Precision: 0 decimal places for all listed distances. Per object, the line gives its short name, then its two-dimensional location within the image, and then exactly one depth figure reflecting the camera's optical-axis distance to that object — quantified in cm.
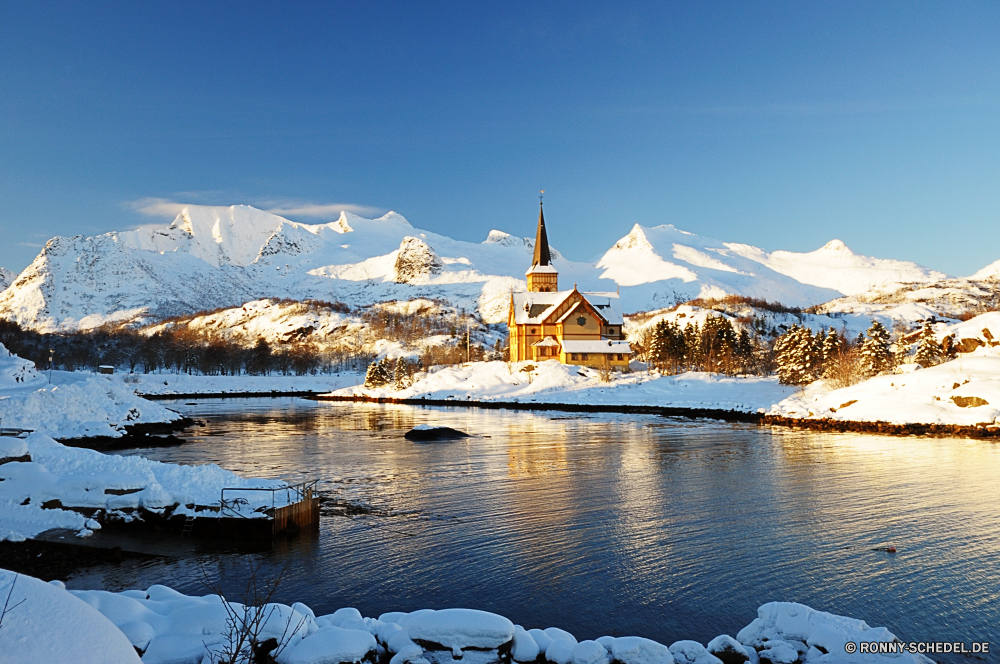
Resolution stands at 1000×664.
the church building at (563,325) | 8750
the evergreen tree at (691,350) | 9056
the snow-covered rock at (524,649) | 955
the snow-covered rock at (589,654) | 940
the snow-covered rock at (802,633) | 960
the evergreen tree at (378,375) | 9831
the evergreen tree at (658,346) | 8981
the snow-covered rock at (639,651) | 938
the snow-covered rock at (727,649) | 952
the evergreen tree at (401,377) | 9281
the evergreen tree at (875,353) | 6341
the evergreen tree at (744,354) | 8925
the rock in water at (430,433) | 4078
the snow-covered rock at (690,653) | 934
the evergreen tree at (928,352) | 6034
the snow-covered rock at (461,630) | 957
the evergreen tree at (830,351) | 6929
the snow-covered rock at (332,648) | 888
